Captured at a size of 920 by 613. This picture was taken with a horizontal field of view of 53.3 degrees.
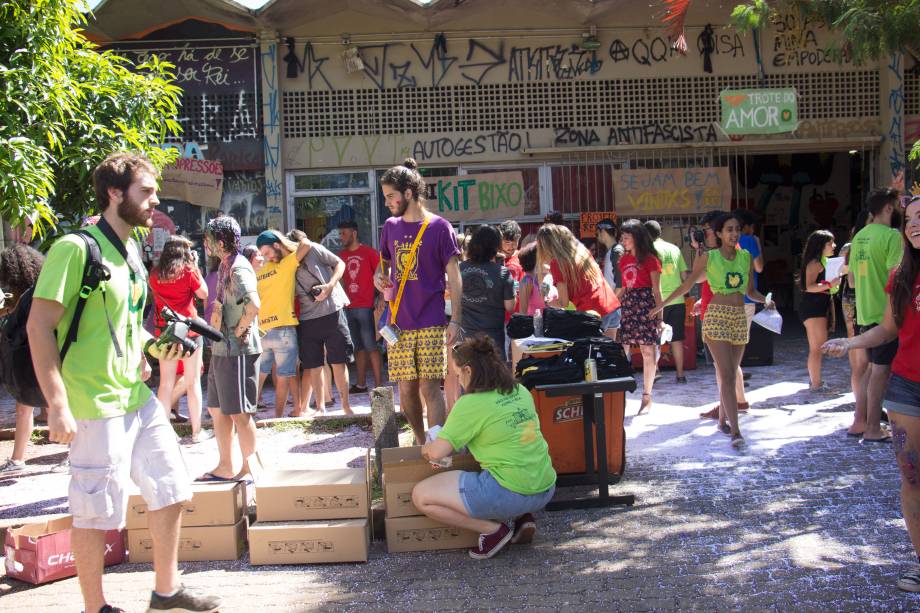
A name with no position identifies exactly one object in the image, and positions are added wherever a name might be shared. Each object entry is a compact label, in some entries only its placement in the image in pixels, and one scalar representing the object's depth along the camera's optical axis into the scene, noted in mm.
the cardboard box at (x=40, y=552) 4676
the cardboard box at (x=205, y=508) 4984
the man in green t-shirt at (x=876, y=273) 6641
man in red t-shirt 10133
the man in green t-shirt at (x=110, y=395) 3770
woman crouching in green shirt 4848
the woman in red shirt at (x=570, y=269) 7352
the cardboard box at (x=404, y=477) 5070
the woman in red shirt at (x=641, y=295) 8555
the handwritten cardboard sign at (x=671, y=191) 12398
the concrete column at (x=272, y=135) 12133
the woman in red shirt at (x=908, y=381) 4105
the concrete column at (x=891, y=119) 12523
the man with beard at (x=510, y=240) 8804
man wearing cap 8164
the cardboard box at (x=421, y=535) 5082
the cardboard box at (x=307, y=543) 4910
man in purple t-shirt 6004
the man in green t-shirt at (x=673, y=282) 9750
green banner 11922
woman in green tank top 6961
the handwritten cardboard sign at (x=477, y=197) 12258
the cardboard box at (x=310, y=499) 5020
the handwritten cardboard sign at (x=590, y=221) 12250
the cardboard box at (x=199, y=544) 5000
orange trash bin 5914
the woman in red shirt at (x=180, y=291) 7793
